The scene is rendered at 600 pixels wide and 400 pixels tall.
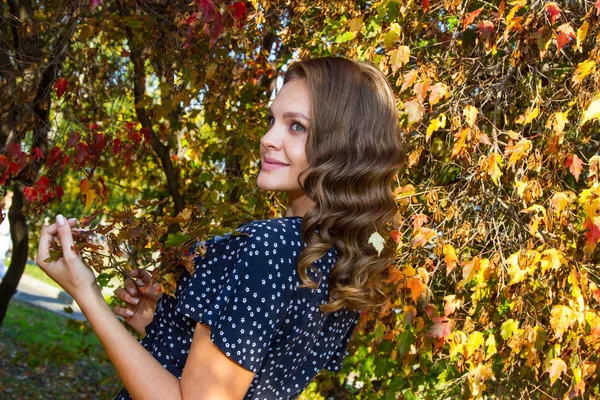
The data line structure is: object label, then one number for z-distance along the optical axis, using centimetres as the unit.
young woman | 160
